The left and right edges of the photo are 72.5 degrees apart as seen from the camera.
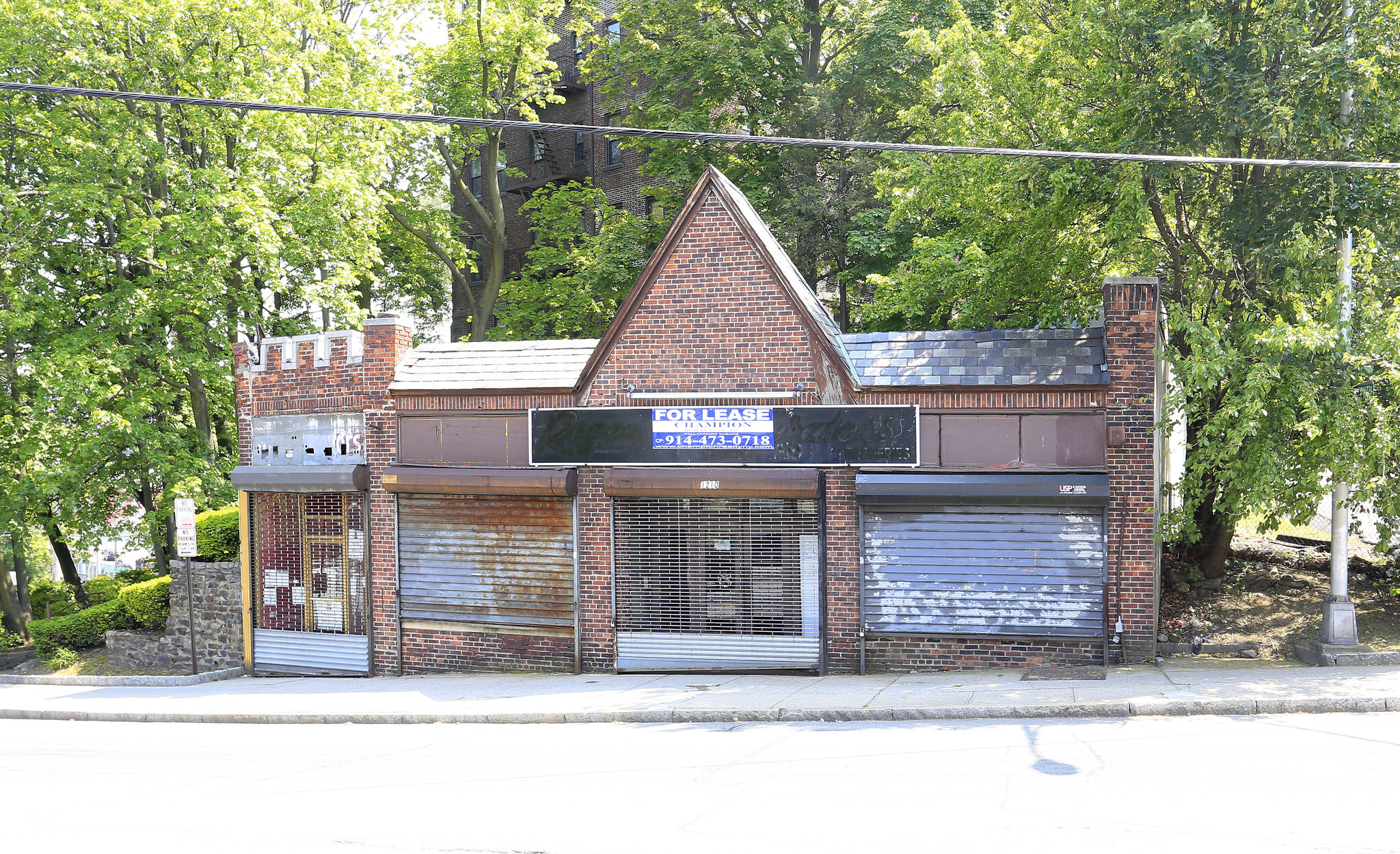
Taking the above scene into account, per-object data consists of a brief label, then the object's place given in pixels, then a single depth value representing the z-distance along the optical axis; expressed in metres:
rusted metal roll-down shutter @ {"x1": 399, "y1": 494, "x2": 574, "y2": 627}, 14.16
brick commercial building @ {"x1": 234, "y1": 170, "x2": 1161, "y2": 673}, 12.39
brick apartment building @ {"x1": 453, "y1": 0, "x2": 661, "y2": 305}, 31.19
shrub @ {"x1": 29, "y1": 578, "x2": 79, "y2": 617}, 25.92
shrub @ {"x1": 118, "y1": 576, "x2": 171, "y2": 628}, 18.44
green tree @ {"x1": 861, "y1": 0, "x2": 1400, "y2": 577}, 11.30
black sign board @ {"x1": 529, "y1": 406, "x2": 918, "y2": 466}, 12.90
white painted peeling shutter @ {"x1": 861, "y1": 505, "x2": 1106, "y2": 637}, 12.39
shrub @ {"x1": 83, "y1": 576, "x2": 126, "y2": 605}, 20.81
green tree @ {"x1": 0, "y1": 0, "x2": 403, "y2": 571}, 18.59
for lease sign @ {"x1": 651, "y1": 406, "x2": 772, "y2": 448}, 13.31
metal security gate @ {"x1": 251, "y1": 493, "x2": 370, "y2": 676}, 15.34
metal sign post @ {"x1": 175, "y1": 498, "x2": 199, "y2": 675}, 15.24
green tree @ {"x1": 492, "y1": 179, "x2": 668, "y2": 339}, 24.65
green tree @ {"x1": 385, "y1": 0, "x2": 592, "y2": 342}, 26.23
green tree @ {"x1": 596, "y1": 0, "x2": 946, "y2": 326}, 22.53
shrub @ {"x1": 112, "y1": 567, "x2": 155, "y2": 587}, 22.35
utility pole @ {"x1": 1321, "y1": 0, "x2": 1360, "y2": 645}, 11.95
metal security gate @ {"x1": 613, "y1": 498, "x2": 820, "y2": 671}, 13.38
